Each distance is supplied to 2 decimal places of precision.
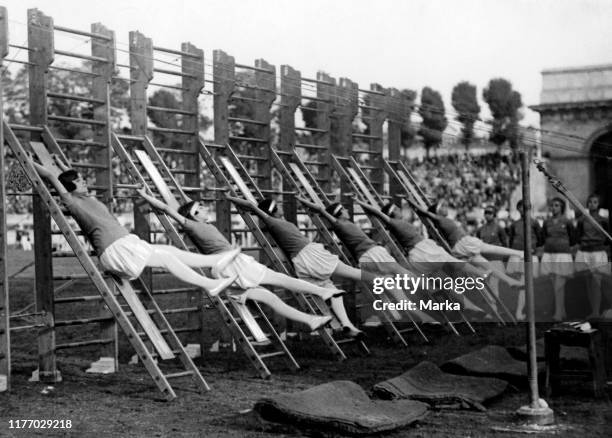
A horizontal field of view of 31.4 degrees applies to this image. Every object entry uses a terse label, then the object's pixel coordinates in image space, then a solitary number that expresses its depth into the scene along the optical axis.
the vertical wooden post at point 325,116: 15.73
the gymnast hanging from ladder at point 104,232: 10.27
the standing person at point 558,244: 15.83
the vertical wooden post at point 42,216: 10.77
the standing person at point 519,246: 16.47
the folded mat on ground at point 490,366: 10.32
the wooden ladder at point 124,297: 9.80
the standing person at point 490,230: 17.56
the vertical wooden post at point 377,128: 16.92
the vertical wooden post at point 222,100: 13.27
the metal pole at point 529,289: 8.34
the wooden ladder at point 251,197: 12.65
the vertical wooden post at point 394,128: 17.08
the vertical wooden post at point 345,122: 16.14
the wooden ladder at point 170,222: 11.22
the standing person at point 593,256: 15.05
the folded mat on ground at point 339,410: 7.92
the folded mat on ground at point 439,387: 9.21
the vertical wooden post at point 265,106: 14.14
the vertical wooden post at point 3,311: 10.00
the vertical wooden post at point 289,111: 14.65
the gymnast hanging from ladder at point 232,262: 11.49
